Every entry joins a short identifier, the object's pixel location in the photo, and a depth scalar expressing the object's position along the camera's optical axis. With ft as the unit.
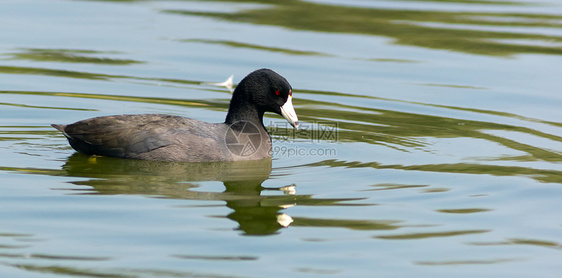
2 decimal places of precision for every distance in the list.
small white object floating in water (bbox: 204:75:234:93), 82.91
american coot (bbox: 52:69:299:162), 58.39
